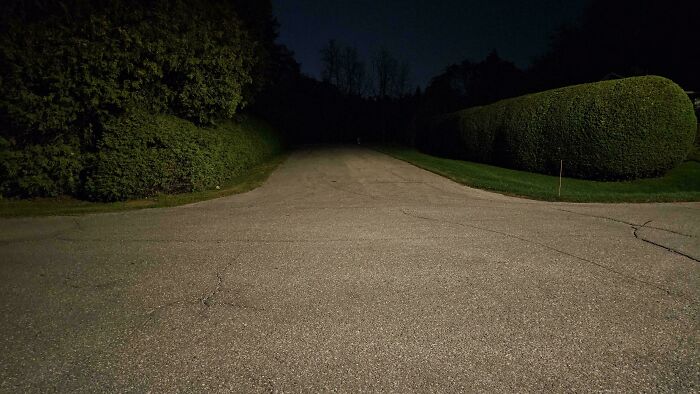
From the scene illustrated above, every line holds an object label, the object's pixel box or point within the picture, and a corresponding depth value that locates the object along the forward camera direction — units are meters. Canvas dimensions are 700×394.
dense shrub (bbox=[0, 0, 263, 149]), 8.29
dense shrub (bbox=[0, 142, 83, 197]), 8.58
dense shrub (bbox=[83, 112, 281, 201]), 8.69
